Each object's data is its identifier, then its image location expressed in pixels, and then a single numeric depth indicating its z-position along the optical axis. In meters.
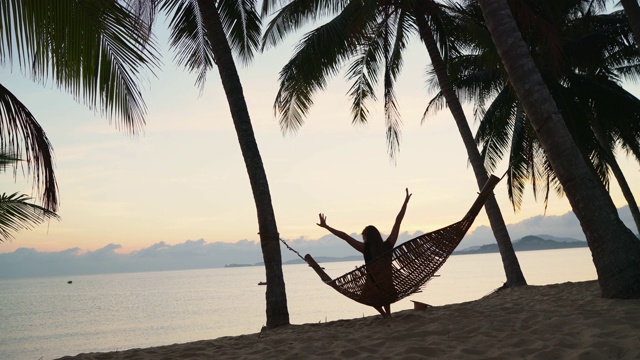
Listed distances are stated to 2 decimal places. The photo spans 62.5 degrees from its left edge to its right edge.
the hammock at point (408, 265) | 4.19
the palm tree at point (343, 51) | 7.55
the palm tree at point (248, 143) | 5.45
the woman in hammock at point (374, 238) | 4.67
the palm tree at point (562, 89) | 8.12
